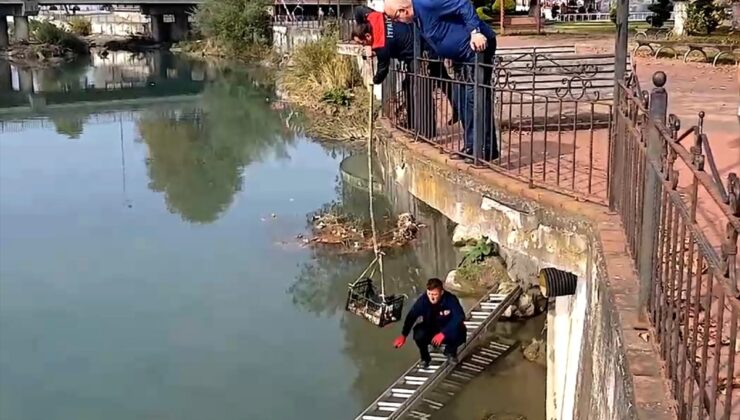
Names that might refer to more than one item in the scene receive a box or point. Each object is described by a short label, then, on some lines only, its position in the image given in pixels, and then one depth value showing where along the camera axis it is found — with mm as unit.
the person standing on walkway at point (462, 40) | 6459
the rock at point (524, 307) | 10906
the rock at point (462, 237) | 13055
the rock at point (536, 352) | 10039
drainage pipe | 6320
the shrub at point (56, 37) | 51625
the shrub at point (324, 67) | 26703
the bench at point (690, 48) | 17322
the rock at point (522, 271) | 10812
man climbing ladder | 8062
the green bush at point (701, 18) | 24797
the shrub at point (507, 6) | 40494
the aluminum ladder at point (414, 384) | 8352
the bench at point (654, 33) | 24320
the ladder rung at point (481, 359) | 9927
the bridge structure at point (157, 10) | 49562
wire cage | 9102
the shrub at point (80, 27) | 58094
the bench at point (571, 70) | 10570
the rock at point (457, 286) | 11742
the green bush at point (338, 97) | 25594
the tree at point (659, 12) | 32812
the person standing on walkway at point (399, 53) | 7316
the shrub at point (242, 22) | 46219
